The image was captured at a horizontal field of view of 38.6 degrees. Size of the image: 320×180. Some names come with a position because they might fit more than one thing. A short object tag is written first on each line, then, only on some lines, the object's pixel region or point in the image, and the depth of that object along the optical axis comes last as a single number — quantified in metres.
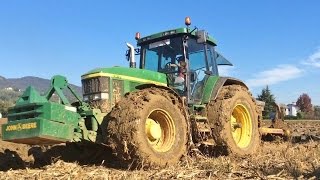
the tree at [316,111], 49.31
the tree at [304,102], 67.68
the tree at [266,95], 44.62
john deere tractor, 6.79
